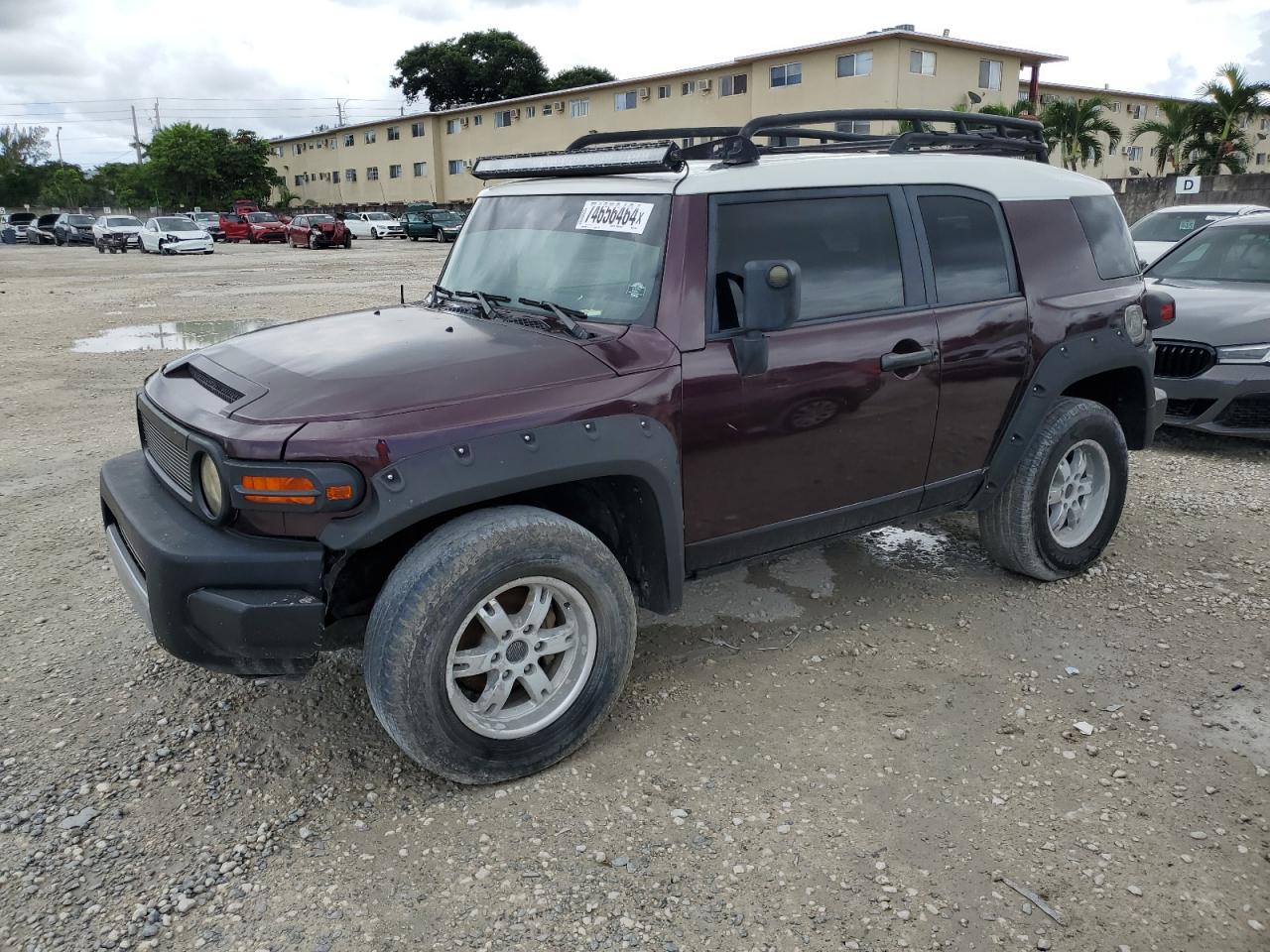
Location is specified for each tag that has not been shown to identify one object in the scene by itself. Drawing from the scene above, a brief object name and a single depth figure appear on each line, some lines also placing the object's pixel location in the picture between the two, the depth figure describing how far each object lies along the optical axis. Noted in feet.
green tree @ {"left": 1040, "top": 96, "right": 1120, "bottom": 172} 109.91
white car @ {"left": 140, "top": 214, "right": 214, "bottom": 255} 113.09
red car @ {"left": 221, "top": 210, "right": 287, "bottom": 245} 137.90
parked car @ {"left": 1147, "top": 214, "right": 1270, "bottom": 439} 21.39
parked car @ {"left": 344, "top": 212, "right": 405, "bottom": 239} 142.41
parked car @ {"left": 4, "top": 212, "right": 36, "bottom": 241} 173.47
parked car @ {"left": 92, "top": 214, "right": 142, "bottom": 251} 123.54
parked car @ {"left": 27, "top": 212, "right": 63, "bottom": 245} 161.99
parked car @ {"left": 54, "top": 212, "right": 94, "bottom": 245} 152.76
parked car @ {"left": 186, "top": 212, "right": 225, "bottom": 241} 154.00
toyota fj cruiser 9.20
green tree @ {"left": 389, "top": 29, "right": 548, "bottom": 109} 237.86
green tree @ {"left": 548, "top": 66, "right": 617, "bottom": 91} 226.99
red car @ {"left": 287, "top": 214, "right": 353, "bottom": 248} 116.37
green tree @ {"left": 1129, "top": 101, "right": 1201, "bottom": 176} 100.01
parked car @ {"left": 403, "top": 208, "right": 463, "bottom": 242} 124.67
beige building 126.31
